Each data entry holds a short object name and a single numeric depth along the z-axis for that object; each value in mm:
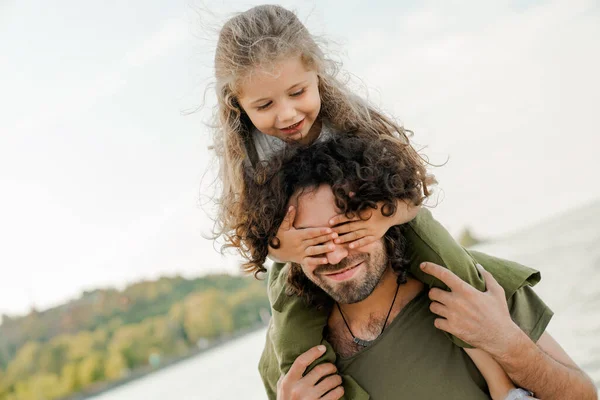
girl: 2217
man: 2068
